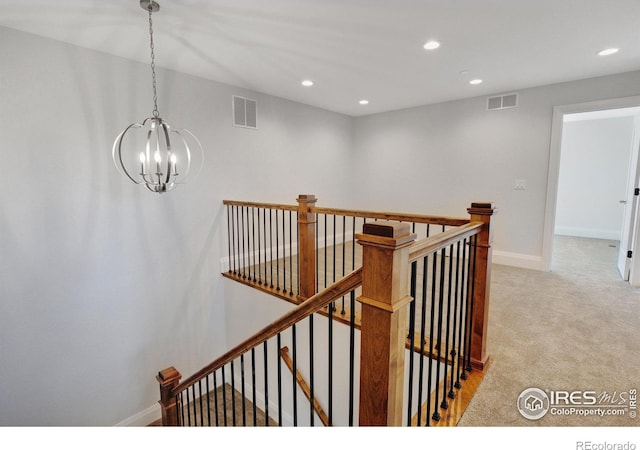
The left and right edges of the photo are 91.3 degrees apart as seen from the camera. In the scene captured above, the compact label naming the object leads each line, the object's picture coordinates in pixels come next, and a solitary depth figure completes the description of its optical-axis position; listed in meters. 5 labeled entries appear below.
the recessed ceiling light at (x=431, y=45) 2.78
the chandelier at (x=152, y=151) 3.30
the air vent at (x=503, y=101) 4.16
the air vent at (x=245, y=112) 4.18
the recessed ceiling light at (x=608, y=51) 2.88
